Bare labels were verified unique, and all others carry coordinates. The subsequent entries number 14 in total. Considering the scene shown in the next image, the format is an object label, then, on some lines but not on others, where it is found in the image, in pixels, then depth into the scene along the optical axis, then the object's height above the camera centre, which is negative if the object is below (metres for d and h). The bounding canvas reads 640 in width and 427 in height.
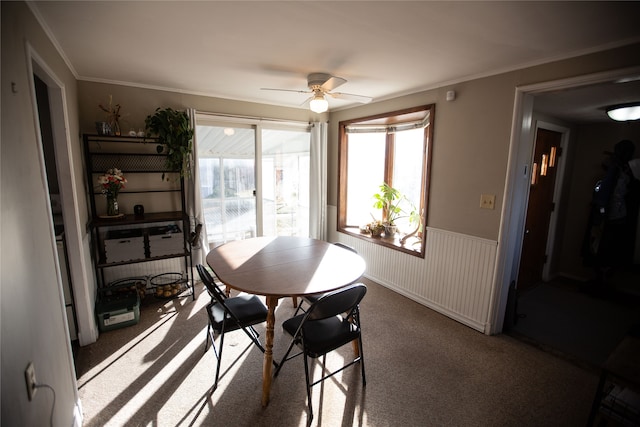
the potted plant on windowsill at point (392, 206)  3.79 -0.41
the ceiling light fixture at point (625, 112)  2.62 +0.62
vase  2.88 -0.35
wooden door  3.46 -0.38
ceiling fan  2.48 +0.75
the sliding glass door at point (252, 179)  3.66 -0.08
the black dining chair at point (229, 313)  1.97 -1.04
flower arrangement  2.75 -0.11
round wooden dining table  1.86 -0.71
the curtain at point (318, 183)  4.19 -0.14
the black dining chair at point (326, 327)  1.71 -1.05
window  3.49 +0.08
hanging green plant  2.94 +0.40
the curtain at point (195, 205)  3.31 -0.39
